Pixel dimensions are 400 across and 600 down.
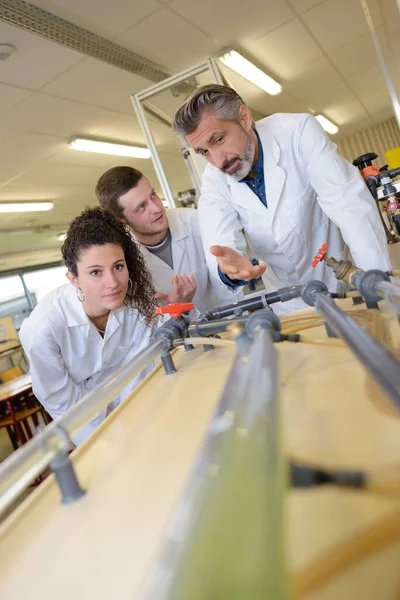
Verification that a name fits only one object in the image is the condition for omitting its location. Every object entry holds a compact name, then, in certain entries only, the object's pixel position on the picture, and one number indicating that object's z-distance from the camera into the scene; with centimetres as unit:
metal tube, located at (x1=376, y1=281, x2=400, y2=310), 64
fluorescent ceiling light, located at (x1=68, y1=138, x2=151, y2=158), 420
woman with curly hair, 133
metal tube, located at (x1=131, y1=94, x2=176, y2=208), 308
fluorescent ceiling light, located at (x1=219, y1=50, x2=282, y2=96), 361
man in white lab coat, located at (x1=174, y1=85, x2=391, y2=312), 131
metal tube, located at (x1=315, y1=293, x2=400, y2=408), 35
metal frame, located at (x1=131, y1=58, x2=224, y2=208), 290
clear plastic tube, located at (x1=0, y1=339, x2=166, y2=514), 47
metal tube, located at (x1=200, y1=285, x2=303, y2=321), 99
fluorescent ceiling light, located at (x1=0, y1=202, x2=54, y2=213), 537
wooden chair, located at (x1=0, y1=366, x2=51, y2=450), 356
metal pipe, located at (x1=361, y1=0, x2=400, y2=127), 267
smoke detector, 250
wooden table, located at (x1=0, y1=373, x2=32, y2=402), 356
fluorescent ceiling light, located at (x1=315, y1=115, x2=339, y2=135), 679
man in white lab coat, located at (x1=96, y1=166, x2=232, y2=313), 160
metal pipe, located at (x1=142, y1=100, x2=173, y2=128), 322
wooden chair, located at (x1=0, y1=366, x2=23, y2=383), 575
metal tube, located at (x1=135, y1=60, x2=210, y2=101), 288
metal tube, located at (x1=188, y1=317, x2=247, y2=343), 88
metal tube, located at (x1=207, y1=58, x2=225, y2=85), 285
